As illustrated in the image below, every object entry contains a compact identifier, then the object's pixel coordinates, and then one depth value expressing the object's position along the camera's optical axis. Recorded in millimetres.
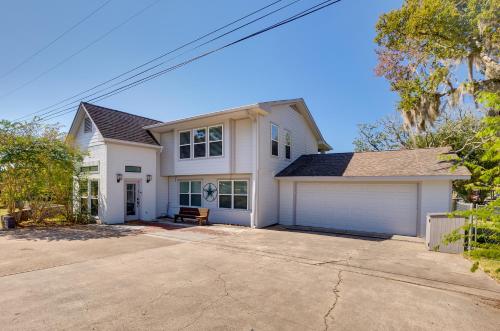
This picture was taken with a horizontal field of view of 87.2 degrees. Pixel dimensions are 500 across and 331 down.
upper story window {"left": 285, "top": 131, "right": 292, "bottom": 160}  15695
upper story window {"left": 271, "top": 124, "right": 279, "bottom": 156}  14180
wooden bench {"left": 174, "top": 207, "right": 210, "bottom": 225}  13898
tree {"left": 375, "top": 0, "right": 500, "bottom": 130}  10797
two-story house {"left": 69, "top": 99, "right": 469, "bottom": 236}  11602
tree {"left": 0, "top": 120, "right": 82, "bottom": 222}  12141
